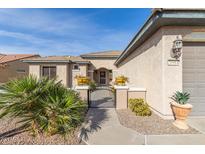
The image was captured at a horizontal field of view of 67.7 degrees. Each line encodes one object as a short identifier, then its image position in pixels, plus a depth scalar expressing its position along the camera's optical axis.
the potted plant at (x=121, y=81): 7.91
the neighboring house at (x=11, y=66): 25.80
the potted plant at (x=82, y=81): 8.03
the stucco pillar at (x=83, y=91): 7.83
